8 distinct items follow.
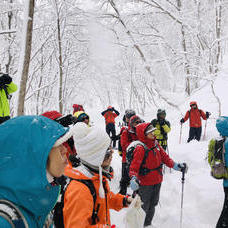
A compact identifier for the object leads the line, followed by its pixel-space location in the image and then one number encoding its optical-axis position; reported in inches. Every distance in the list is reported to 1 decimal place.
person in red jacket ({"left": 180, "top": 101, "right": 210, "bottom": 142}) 329.1
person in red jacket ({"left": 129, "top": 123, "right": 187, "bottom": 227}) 127.6
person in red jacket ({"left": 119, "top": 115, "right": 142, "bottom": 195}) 177.8
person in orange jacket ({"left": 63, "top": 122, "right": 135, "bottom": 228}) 62.1
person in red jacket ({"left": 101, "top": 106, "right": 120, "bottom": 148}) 378.3
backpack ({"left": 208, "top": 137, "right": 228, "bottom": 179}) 117.3
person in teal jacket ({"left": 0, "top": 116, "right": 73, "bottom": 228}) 35.3
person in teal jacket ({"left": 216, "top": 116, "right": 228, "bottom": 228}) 116.3
